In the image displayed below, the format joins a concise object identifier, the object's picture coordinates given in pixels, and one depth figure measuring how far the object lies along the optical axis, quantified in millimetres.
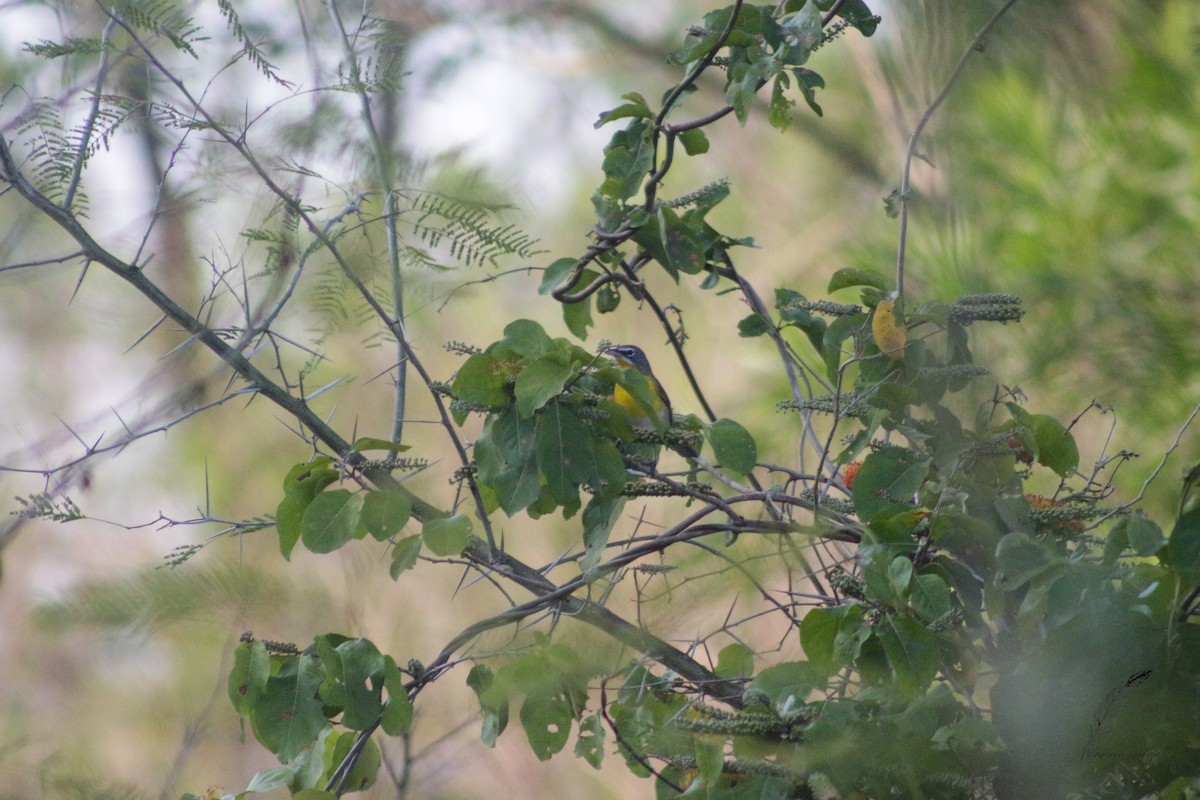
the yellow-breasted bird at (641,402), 11968
